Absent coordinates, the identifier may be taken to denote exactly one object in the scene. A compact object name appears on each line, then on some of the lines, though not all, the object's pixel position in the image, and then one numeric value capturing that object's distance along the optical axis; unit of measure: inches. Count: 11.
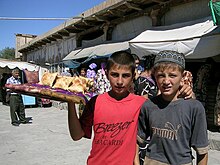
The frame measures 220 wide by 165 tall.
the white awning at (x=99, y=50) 347.2
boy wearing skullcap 57.4
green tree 1939.0
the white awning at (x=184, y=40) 193.6
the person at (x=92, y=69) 322.2
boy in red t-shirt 62.2
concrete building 281.6
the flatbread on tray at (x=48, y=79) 82.9
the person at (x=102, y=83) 286.7
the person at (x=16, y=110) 321.4
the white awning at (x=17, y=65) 494.6
